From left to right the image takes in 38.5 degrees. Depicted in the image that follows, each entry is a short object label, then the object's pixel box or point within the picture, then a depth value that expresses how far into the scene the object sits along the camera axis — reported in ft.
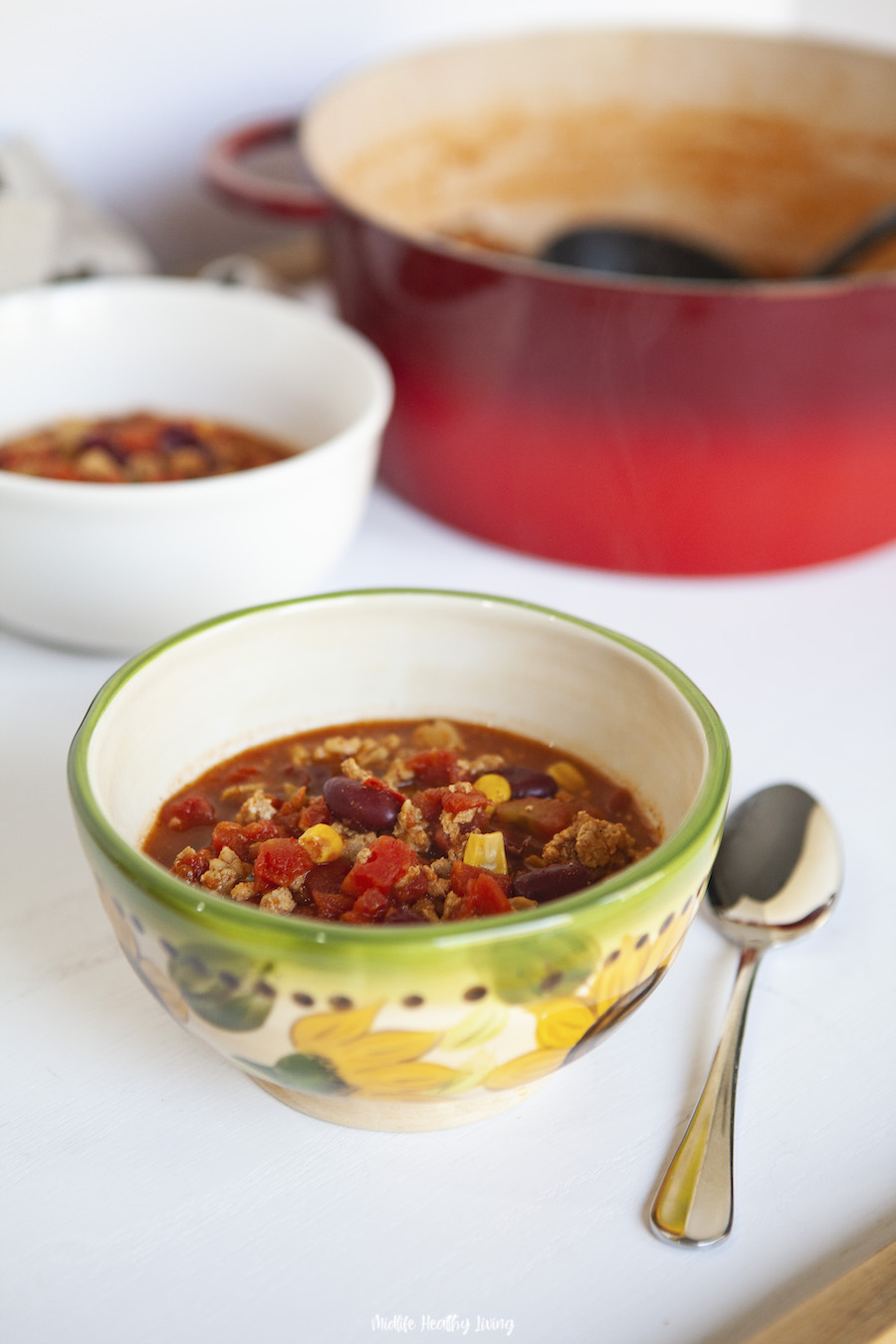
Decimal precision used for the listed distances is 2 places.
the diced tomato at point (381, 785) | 2.13
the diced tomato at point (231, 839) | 2.06
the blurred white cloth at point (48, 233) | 3.69
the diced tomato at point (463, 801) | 2.10
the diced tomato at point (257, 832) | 2.07
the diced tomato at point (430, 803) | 2.15
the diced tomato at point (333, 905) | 1.92
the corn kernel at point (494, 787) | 2.18
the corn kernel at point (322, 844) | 2.02
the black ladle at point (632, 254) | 4.46
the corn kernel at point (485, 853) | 2.02
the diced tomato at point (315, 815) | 2.11
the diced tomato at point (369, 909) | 1.89
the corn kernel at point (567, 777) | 2.32
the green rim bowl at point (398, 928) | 1.60
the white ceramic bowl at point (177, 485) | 2.76
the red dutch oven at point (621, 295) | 3.01
